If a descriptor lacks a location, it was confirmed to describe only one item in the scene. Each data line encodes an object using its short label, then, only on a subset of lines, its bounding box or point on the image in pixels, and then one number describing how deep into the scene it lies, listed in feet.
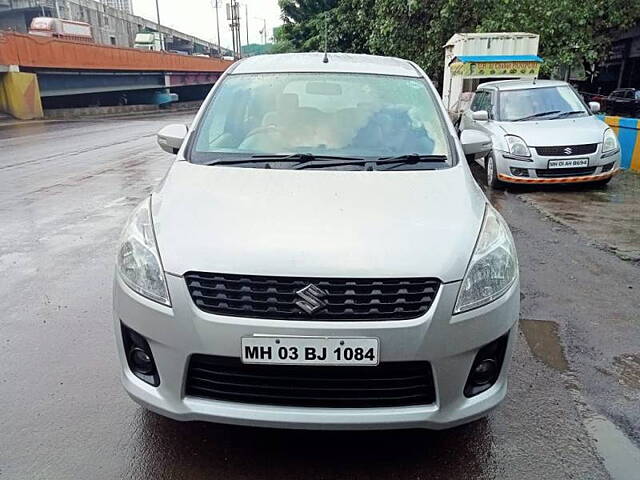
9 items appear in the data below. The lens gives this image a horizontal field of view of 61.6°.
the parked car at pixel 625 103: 54.44
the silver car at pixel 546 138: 25.13
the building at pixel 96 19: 162.30
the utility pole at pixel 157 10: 184.65
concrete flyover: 77.30
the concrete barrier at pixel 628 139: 30.53
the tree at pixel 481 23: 52.44
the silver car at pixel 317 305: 6.63
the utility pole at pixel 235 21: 213.46
